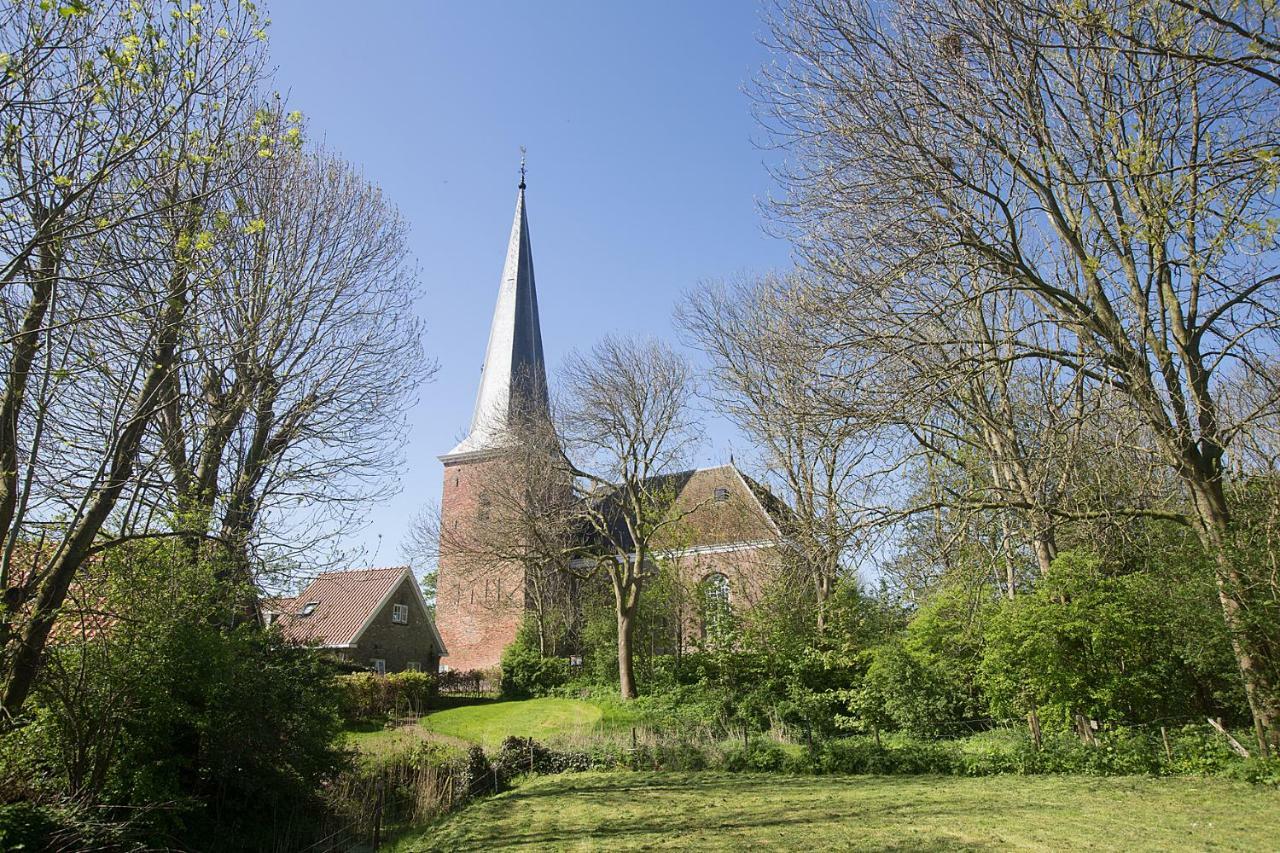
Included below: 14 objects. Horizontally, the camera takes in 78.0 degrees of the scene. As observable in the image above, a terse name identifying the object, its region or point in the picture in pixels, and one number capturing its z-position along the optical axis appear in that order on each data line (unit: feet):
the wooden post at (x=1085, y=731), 37.63
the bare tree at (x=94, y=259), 16.21
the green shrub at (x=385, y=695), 60.70
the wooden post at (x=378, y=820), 29.31
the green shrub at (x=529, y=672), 83.97
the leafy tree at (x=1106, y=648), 35.27
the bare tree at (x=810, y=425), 26.04
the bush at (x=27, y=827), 18.02
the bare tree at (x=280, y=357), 28.58
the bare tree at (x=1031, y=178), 23.79
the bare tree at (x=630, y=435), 75.36
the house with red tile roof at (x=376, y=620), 83.10
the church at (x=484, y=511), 76.64
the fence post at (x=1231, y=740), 31.90
